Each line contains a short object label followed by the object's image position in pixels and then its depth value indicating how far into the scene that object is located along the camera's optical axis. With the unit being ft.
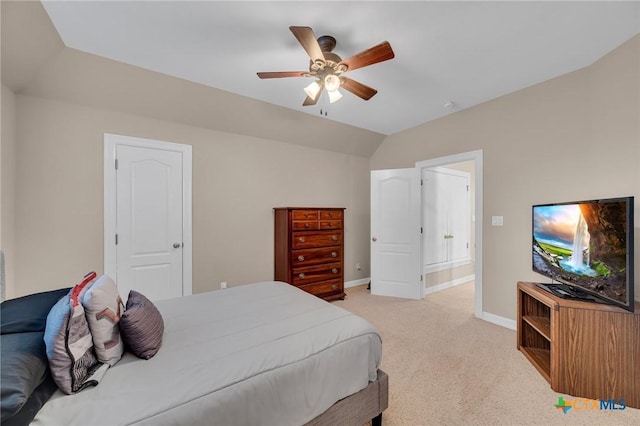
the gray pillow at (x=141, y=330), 3.93
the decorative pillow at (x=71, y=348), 3.12
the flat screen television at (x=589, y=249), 5.48
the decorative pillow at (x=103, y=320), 3.61
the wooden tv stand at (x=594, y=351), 5.58
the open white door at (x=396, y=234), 12.78
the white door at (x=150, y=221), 9.26
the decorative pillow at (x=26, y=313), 3.54
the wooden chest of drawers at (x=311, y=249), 11.57
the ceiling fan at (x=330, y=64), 5.52
